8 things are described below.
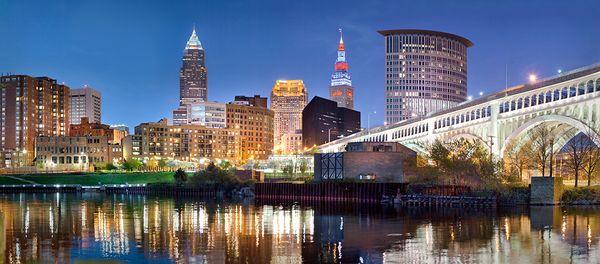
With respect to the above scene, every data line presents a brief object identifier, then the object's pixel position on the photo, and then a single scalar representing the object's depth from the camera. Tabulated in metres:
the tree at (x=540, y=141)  91.75
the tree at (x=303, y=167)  175.15
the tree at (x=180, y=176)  147.88
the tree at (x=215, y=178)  127.22
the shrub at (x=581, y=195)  74.88
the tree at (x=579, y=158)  83.70
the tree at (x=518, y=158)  101.56
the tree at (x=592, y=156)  85.63
